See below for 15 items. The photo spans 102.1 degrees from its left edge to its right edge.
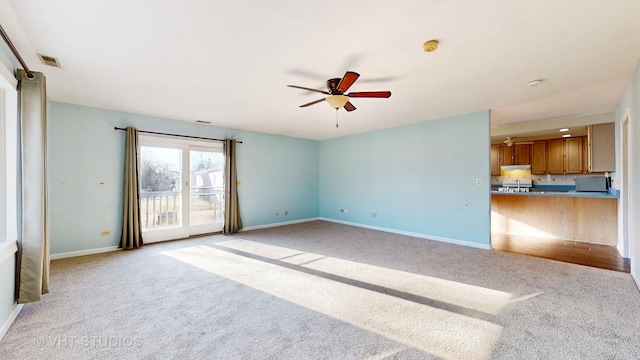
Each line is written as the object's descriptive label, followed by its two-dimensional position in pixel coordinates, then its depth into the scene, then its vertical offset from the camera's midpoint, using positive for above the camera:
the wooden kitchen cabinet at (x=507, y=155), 7.32 +0.69
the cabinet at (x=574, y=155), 6.29 +0.57
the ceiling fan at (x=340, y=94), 2.91 +1.01
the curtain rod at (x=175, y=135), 4.83 +0.97
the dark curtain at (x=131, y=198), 4.61 -0.27
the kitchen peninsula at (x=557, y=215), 4.76 -0.75
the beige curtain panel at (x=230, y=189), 5.88 -0.16
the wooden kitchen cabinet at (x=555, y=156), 6.58 +0.58
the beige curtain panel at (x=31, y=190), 2.40 -0.06
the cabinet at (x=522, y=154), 7.08 +0.69
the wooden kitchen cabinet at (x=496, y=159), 7.59 +0.59
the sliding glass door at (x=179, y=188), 5.06 -0.11
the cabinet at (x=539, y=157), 6.86 +0.58
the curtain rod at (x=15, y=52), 1.93 +1.05
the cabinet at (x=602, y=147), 4.82 +0.59
